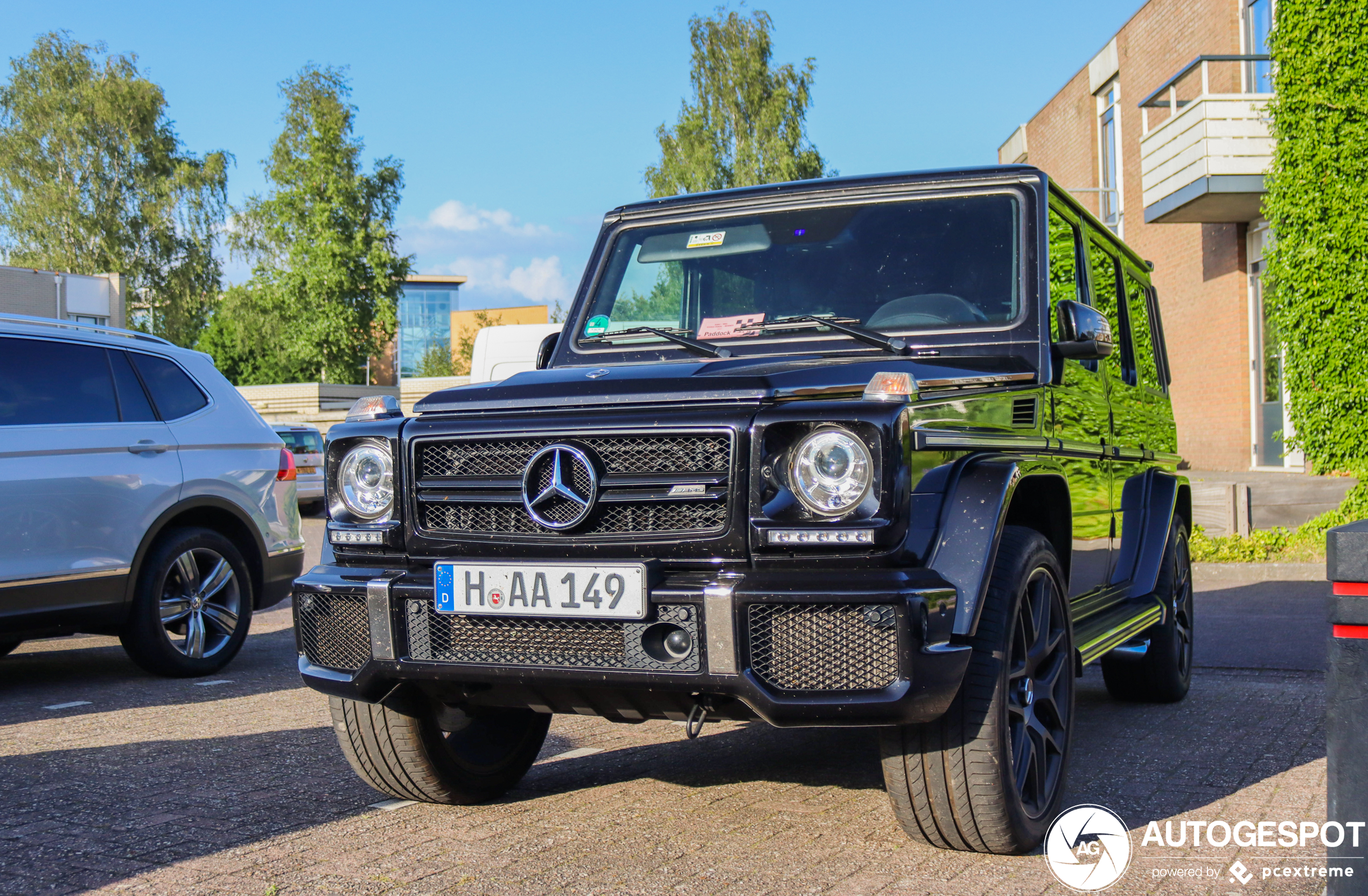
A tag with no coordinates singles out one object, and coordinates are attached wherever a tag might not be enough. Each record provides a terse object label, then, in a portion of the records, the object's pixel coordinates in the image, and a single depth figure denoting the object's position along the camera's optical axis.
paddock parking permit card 4.41
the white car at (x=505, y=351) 17.03
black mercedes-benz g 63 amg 3.01
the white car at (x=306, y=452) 19.70
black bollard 2.42
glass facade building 154.62
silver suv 6.04
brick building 16.36
